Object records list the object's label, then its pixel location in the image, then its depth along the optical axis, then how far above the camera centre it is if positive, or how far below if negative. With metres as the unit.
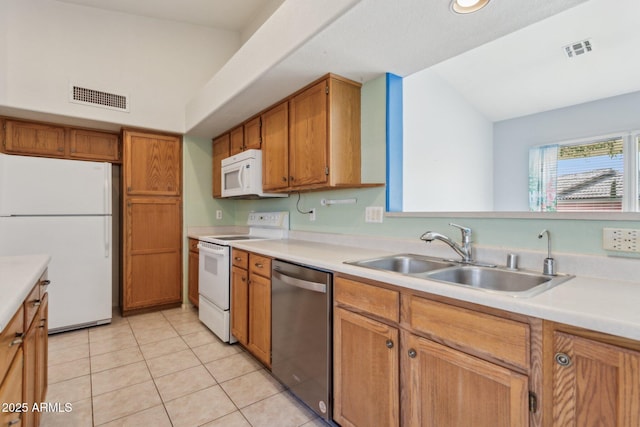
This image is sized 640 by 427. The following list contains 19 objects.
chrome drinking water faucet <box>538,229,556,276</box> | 1.28 -0.21
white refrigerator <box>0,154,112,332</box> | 2.65 -0.12
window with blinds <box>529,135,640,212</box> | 3.41 +0.46
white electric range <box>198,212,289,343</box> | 2.59 -0.50
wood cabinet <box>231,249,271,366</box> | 2.08 -0.66
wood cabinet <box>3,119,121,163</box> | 2.95 +0.74
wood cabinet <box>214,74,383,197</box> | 2.10 +0.56
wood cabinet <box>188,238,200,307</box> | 3.39 -0.64
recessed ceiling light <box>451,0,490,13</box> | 1.36 +0.94
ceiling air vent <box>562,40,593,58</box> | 2.71 +1.49
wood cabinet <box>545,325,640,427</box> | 0.74 -0.43
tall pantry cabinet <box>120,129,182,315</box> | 3.30 -0.09
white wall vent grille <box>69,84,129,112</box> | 2.95 +1.15
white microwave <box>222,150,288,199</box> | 2.78 +0.37
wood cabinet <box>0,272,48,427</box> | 0.91 -0.55
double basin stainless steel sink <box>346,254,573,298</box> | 1.23 -0.28
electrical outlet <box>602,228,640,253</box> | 1.13 -0.10
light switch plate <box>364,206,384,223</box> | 2.13 +0.00
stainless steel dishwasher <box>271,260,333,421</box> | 1.58 -0.67
